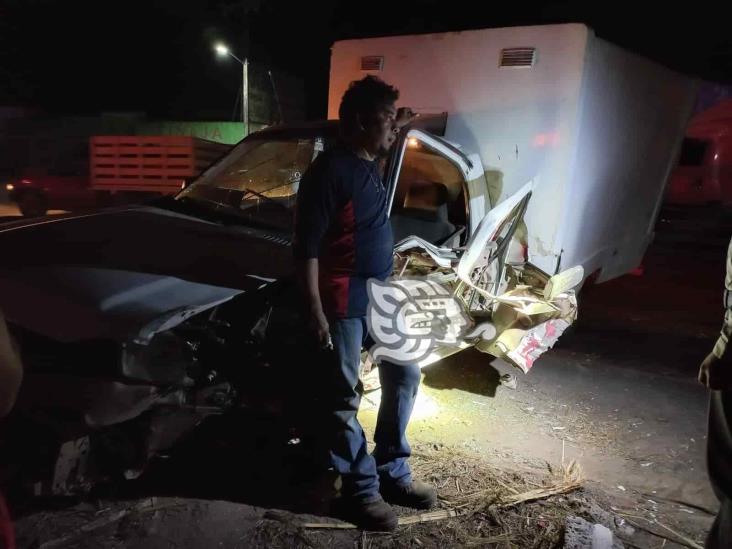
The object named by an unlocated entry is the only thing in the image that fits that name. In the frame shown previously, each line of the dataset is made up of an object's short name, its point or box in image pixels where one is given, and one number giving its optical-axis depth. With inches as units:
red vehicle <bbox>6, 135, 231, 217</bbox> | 486.6
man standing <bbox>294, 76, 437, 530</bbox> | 91.0
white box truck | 178.2
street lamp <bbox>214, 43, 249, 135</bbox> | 670.3
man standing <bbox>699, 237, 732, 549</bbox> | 64.6
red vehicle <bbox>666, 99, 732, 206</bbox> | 500.1
